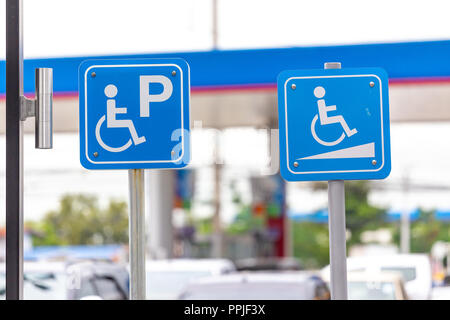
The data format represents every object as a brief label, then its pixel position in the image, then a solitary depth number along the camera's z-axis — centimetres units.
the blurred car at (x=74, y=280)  1092
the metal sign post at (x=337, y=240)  543
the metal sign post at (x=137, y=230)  563
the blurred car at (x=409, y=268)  1134
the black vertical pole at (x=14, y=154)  558
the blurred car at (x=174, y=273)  1323
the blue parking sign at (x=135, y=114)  571
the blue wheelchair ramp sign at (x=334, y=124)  549
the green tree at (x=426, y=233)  6270
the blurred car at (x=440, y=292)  1162
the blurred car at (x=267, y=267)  2629
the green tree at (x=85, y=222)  7094
